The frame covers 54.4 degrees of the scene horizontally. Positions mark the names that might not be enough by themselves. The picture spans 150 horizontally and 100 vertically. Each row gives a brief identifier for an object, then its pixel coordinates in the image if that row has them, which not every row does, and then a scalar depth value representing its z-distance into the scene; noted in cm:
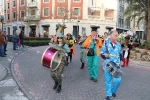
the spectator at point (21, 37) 1281
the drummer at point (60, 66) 404
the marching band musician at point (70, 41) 709
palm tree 1675
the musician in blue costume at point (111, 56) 359
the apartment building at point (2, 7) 3910
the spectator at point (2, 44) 829
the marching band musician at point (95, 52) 485
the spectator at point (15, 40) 1096
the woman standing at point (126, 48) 716
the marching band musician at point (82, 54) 638
